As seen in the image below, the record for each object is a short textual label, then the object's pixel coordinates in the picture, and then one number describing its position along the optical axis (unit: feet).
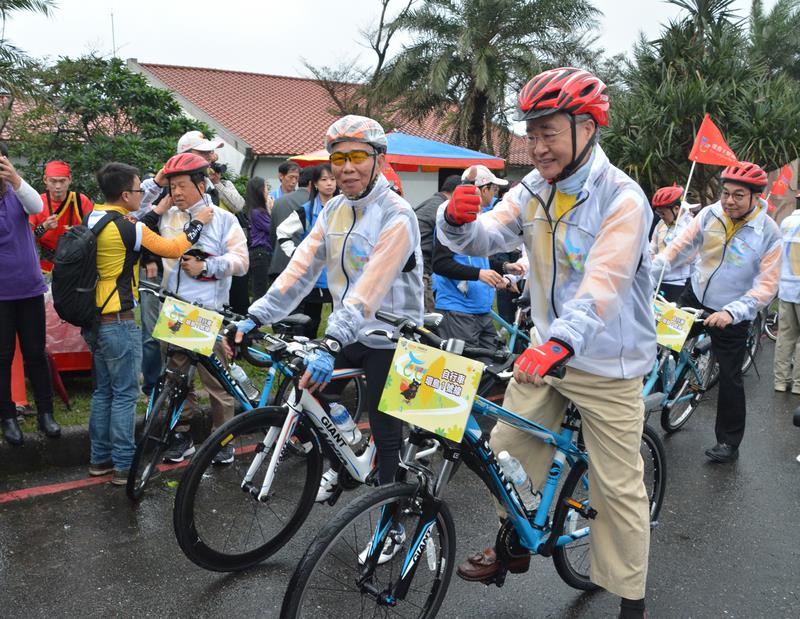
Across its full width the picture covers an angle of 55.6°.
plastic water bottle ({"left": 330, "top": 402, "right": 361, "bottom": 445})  12.07
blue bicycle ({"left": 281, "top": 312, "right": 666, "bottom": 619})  8.52
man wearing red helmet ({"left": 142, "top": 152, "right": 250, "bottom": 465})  15.17
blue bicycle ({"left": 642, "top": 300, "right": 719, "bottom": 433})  18.97
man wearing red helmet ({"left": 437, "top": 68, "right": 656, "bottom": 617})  8.87
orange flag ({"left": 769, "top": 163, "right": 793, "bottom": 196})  39.81
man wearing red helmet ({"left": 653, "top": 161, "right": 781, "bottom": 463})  16.98
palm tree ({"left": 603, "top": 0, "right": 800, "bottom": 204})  51.39
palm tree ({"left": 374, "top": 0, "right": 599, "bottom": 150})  83.41
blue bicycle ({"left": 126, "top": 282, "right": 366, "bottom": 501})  13.97
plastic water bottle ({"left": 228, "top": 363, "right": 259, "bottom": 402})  15.01
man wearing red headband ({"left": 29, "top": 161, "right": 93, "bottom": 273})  18.34
